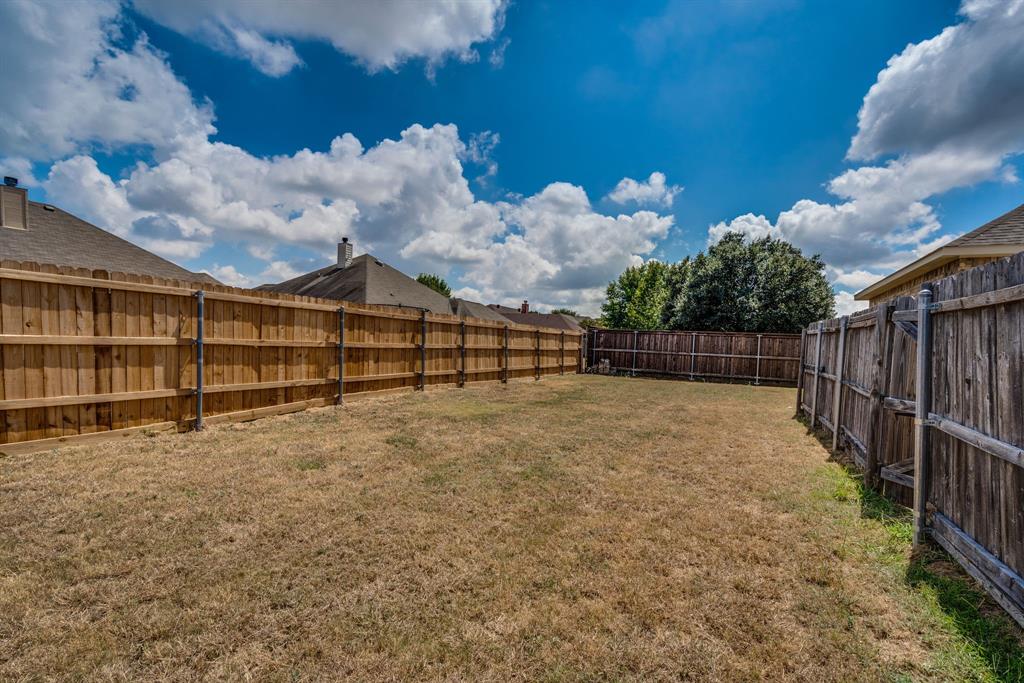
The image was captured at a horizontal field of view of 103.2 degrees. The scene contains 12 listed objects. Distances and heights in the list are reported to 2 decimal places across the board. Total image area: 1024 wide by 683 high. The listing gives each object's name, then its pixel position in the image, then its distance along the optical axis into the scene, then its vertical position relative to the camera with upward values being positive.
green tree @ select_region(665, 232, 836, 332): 20.31 +2.49
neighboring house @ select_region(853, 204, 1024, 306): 7.97 +1.89
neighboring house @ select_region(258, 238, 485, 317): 18.91 +2.54
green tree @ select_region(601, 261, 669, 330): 45.16 +4.62
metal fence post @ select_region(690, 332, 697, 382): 18.05 -0.41
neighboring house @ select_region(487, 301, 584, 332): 43.12 +2.09
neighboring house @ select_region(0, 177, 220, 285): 10.66 +2.54
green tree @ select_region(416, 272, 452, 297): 52.56 +7.03
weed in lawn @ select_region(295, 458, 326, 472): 4.41 -1.46
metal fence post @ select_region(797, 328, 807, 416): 9.52 -1.14
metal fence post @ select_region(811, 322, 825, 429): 7.66 -0.57
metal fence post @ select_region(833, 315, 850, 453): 6.02 -0.67
